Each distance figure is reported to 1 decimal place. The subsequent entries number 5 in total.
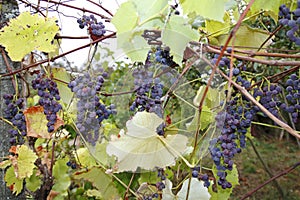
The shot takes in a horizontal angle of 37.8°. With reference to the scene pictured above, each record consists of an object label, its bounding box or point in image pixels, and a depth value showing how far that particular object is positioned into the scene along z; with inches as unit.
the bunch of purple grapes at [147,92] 27.7
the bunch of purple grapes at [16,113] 40.8
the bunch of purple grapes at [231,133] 31.3
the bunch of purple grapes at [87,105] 29.0
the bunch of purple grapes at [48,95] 36.6
